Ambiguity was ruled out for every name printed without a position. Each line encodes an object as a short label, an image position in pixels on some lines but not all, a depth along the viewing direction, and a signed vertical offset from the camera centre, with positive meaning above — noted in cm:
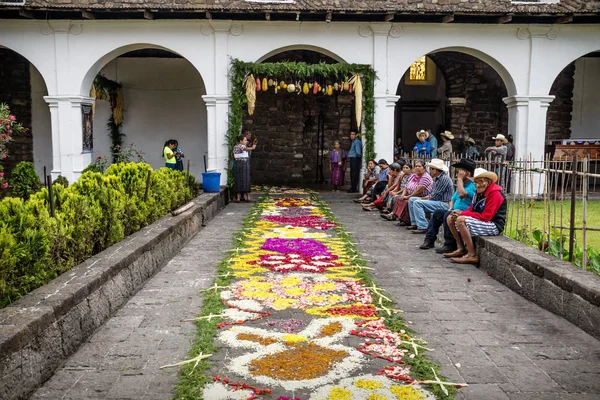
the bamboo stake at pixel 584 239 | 516 -70
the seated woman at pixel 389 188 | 1116 -56
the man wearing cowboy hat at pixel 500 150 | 1378 +20
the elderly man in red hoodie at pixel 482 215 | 680 -65
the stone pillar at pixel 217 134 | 1416 +55
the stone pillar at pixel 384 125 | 1436 +79
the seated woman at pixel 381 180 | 1237 -45
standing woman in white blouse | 1317 -21
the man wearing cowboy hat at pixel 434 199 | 870 -63
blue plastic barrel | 1233 -49
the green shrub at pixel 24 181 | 1270 -53
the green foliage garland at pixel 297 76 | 1355 +189
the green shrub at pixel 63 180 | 1264 -50
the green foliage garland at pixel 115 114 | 1683 +125
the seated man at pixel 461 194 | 750 -44
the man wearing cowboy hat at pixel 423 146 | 1463 +31
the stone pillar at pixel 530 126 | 1439 +80
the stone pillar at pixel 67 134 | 1417 +54
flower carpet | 350 -130
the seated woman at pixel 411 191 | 953 -54
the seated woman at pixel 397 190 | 1063 -59
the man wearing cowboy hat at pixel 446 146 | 1544 +33
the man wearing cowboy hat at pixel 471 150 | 1543 +25
